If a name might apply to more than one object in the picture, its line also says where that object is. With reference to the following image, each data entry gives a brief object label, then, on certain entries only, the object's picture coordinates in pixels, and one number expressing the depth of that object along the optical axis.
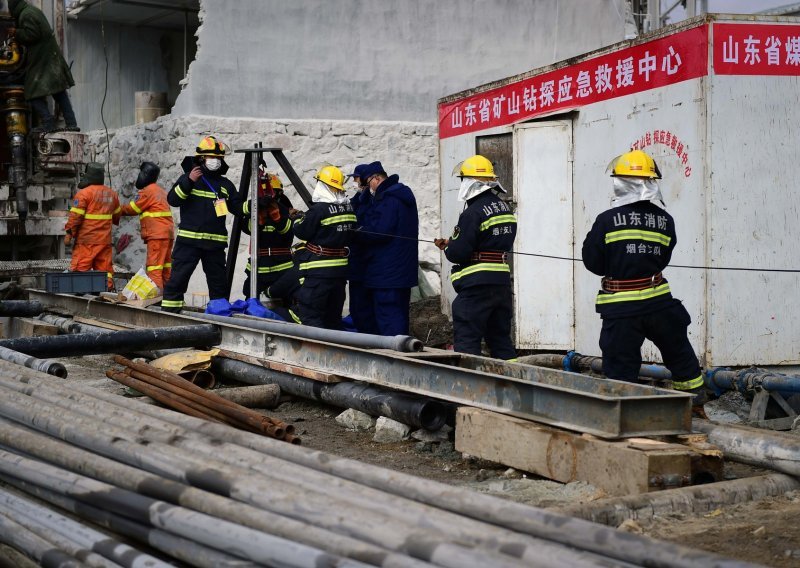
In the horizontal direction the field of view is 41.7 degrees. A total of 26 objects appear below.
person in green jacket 12.48
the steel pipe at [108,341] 7.99
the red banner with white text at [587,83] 8.50
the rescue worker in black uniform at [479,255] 8.16
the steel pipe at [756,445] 5.53
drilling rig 12.33
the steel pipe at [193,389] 6.15
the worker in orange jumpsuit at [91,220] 12.34
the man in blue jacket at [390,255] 10.09
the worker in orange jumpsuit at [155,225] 12.49
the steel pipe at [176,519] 3.47
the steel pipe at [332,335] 7.43
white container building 8.23
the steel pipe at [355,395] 6.68
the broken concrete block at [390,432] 6.82
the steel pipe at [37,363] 7.03
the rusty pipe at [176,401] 6.38
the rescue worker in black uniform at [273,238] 10.88
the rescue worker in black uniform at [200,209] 10.77
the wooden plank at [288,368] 7.54
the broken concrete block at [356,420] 7.21
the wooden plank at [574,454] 5.12
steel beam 5.53
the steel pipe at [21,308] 9.72
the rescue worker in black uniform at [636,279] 6.79
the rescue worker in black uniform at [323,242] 9.55
